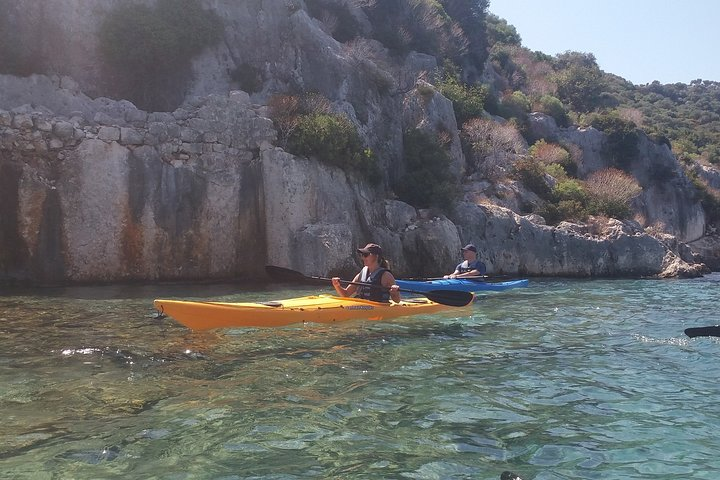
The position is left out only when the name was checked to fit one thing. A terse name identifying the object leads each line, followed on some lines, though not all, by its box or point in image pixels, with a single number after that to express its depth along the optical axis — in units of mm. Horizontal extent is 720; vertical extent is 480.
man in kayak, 14137
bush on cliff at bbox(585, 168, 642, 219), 25906
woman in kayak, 9750
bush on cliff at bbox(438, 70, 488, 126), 29781
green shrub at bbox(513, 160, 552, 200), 26672
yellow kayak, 7844
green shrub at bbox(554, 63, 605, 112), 45906
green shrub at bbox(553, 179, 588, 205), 25938
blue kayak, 12617
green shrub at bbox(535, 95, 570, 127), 39406
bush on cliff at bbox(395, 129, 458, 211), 20766
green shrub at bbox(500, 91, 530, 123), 36844
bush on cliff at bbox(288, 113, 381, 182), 16875
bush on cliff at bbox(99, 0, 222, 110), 18344
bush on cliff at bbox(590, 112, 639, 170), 37812
